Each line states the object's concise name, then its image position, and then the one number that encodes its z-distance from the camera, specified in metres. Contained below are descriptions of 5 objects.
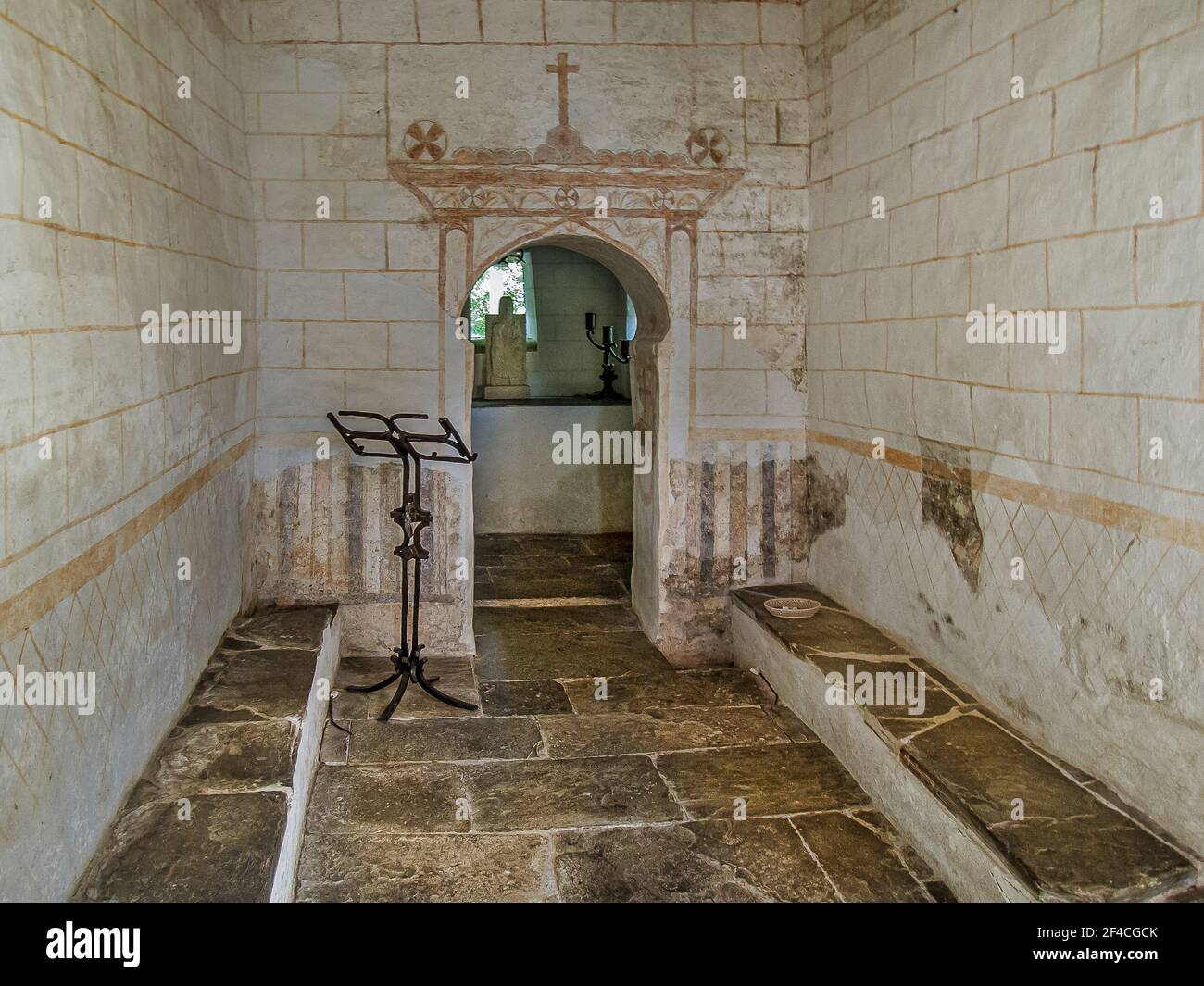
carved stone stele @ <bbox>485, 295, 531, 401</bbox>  10.84
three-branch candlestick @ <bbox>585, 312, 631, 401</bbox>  10.38
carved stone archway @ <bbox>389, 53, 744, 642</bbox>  5.67
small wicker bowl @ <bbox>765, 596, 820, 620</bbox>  5.39
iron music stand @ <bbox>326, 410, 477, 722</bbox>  5.00
